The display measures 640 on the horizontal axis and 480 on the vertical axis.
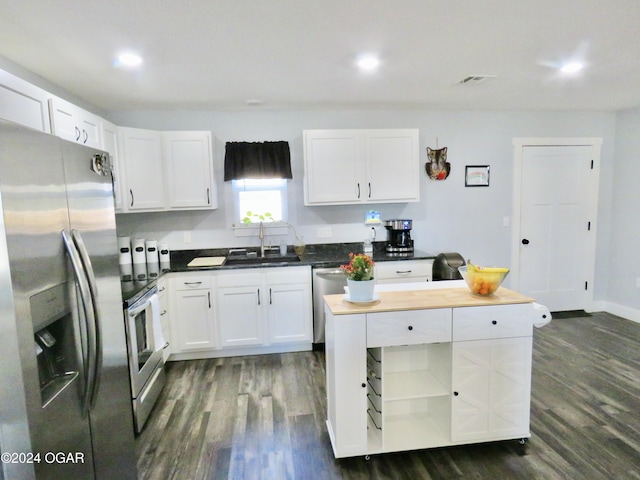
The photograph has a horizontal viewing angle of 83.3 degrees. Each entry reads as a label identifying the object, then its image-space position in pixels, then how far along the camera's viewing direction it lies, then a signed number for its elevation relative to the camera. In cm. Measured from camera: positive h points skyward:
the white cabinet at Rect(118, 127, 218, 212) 330 +39
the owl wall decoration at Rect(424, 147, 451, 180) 407 +48
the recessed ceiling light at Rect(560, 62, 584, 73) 266 +102
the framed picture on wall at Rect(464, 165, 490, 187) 420 +35
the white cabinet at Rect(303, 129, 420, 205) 366 +43
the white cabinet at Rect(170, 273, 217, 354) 334 -96
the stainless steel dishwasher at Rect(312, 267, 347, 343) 348 -73
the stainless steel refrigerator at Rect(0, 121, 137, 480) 100 -33
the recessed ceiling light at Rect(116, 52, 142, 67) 231 +101
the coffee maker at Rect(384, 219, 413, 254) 383 -32
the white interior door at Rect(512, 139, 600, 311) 428 -23
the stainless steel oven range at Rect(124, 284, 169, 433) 232 -97
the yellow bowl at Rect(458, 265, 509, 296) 208 -44
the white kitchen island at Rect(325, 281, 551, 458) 195 -91
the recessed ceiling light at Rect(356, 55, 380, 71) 244 +102
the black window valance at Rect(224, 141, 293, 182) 375 +52
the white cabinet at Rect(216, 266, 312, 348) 340 -92
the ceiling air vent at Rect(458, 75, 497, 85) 289 +103
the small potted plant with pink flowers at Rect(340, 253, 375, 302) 201 -40
